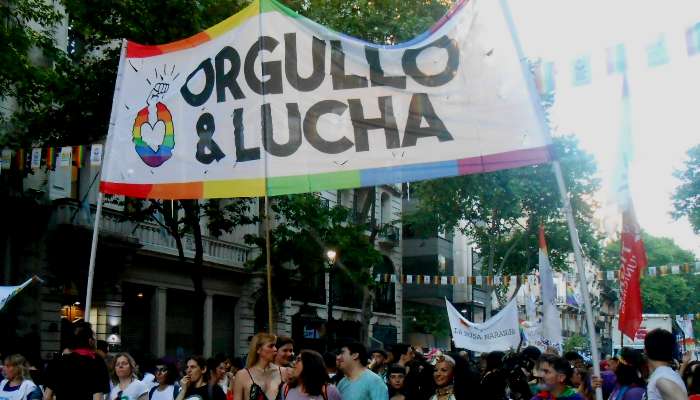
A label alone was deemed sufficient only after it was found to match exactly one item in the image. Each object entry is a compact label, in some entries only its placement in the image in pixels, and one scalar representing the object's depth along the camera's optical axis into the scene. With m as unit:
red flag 9.20
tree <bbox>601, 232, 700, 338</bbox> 76.19
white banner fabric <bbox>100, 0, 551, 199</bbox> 8.57
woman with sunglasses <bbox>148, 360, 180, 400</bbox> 9.94
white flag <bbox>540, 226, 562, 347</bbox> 16.91
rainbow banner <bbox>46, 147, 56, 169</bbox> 17.55
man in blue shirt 8.23
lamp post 24.91
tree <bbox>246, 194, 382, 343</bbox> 26.66
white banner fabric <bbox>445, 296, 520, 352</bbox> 19.23
